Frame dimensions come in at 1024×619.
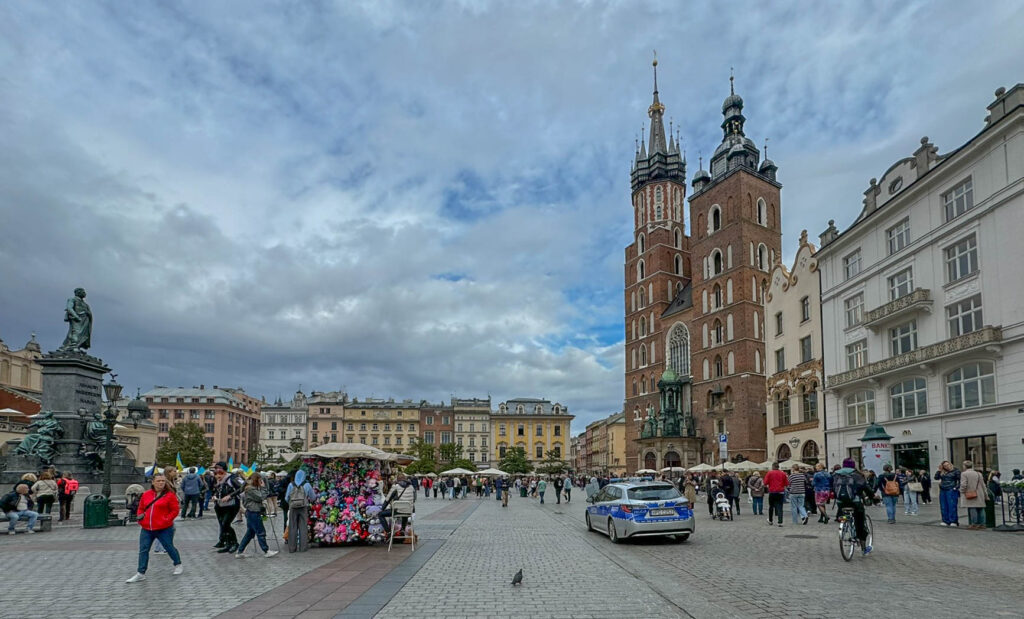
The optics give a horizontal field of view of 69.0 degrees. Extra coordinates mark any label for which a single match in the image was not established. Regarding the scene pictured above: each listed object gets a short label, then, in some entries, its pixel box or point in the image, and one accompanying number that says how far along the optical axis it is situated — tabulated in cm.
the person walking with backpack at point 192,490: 2227
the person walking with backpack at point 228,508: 1363
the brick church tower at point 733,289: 6078
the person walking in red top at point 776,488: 2097
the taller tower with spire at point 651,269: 7638
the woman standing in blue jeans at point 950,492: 1869
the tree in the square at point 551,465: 10581
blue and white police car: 1551
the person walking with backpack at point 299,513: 1409
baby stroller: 2345
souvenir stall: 1486
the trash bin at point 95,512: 1852
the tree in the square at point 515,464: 9181
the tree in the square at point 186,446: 8106
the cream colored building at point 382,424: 12006
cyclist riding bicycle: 1217
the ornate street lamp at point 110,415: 1953
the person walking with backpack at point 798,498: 2078
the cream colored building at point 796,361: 4269
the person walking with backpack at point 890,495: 2041
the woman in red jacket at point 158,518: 1043
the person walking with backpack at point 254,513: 1308
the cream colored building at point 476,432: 12062
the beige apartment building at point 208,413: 11844
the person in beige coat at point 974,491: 1788
